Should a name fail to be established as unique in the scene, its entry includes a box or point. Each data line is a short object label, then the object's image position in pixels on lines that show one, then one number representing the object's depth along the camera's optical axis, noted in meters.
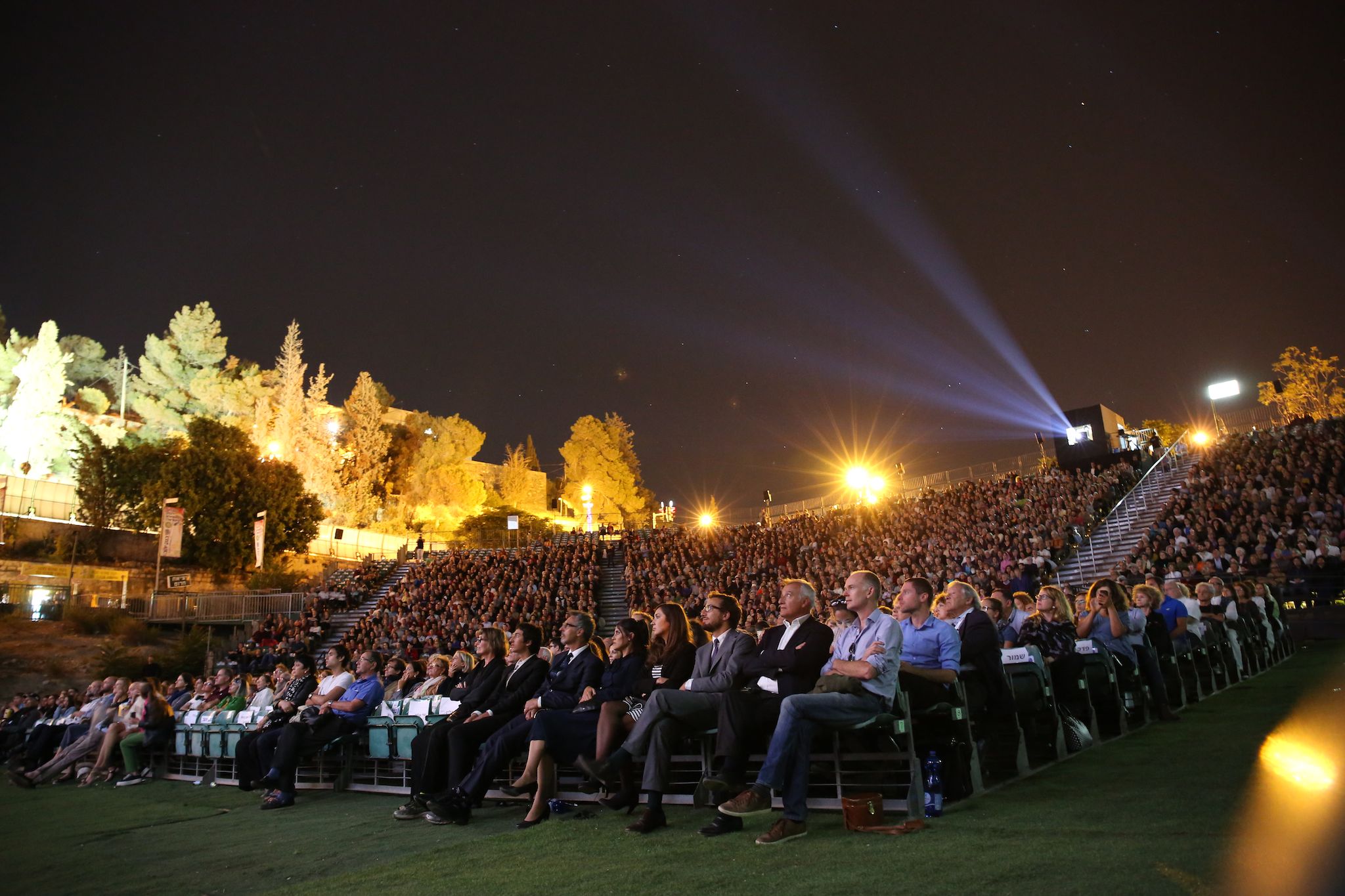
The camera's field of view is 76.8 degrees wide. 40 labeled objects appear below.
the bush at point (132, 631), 24.38
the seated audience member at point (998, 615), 6.82
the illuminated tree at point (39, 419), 39.62
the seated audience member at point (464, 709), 5.89
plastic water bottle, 4.22
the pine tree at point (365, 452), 46.75
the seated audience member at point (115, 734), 10.03
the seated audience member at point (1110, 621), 6.57
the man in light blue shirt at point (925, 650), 4.56
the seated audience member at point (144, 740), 9.86
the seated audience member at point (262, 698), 9.04
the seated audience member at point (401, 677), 8.56
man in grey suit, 4.67
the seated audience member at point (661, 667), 5.30
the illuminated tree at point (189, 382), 45.25
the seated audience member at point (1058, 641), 6.02
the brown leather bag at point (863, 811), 4.02
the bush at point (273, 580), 31.67
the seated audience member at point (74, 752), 10.27
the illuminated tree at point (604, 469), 56.84
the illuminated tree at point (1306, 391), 39.72
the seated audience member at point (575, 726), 5.29
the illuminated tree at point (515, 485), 60.28
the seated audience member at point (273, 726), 7.74
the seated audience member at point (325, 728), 7.07
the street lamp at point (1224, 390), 44.28
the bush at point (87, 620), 24.14
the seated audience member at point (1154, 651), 6.91
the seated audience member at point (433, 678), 7.67
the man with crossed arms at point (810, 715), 4.09
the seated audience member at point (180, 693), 12.42
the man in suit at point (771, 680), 4.54
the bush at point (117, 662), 21.11
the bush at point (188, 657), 22.86
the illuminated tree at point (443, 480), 51.50
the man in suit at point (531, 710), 5.45
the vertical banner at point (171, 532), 26.81
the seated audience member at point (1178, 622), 7.85
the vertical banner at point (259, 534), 29.02
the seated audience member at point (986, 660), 5.05
